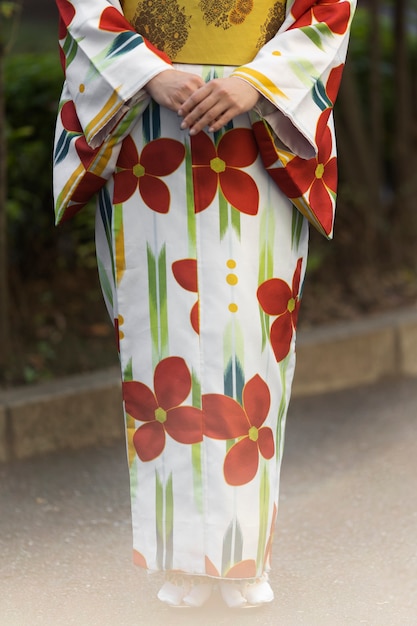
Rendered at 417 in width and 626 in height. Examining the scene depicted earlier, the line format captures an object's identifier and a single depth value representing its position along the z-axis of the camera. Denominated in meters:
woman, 3.86
